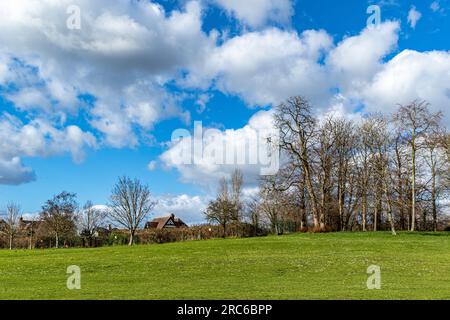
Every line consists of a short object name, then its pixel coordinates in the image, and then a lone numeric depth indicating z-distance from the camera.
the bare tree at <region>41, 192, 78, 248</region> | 66.69
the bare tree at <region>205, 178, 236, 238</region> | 63.47
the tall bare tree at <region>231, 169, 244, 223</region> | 85.32
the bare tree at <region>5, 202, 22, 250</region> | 66.09
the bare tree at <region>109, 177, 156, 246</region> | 66.88
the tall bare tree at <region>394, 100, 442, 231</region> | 50.97
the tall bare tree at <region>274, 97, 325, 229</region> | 58.19
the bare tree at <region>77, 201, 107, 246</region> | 75.60
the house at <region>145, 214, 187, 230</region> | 115.75
